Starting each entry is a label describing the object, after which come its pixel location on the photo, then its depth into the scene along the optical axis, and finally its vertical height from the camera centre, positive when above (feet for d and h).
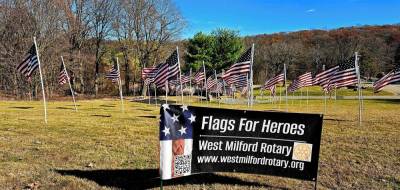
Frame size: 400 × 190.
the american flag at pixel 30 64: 53.57 +3.33
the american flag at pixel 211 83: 114.97 +1.85
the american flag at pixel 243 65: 53.21 +3.01
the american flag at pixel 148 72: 89.93 +3.74
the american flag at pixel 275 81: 83.61 +1.75
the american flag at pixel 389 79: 55.01 +1.36
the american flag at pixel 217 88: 123.75 +0.63
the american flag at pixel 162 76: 62.13 +2.03
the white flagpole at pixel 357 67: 54.90 +2.83
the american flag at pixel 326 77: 61.08 +1.86
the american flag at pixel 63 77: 79.05 +2.43
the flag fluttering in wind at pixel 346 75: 55.68 +1.88
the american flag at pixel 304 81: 86.89 +1.75
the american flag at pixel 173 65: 61.46 +3.49
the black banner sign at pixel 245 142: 21.03 -2.54
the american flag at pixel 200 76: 111.79 +3.56
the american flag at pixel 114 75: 87.64 +3.05
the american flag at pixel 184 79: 112.57 +2.90
